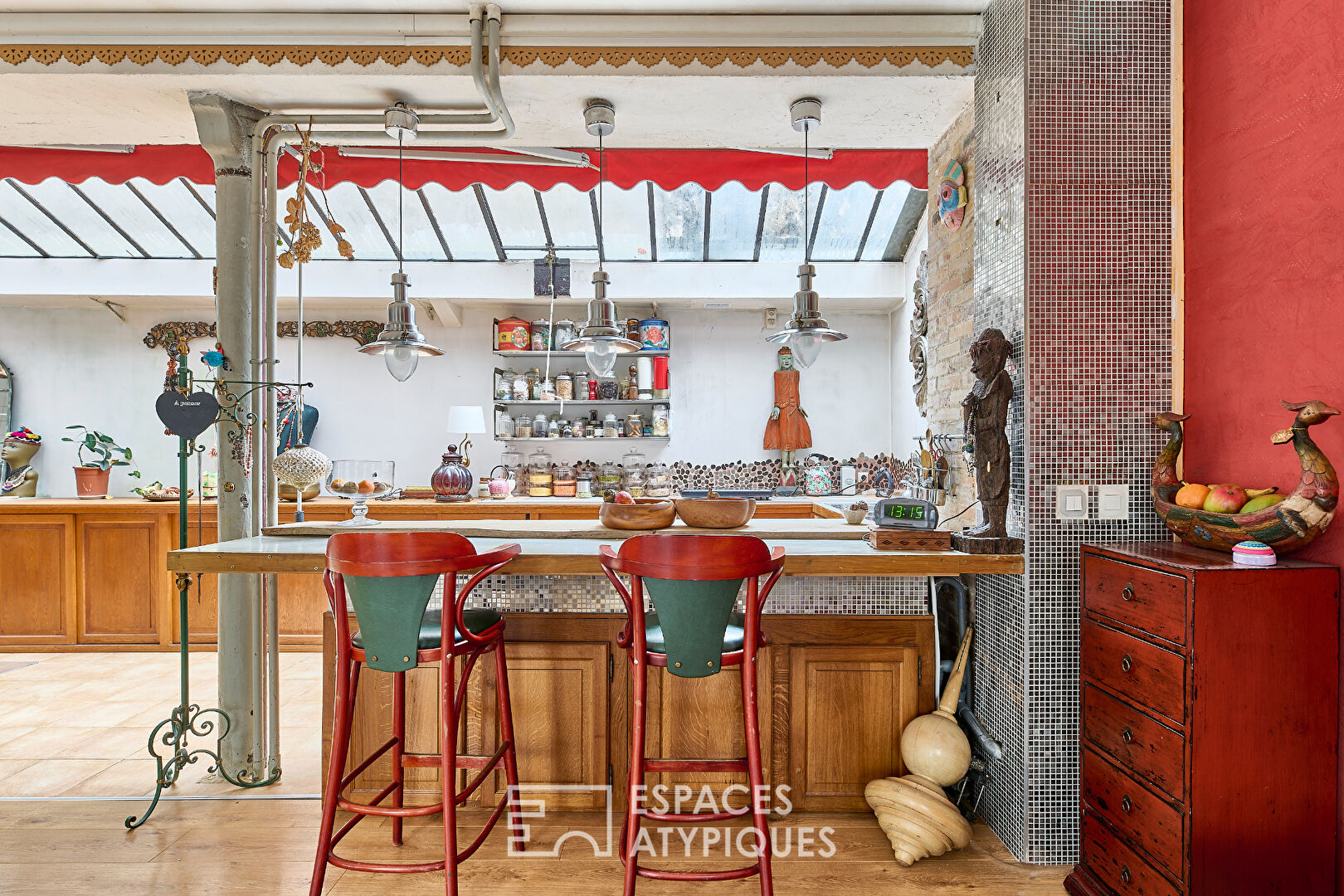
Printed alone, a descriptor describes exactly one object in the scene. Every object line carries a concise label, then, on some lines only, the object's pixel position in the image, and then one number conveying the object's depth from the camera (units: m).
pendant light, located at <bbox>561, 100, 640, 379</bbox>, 3.38
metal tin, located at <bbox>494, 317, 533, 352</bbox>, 6.63
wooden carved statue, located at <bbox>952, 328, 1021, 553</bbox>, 2.61
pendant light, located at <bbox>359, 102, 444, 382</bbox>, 3.21
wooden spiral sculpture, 2.52
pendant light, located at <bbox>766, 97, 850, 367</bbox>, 3.33
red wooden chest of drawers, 1.89
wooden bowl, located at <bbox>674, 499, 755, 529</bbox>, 3.08
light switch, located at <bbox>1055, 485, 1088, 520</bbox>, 2.58
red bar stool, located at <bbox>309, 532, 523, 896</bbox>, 2.13
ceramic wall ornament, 3.23
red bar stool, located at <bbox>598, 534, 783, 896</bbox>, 2.05
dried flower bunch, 3.27
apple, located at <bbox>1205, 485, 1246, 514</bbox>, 2.13
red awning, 4.27
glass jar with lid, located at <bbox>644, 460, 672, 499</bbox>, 6.82
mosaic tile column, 2.59
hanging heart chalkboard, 3.01
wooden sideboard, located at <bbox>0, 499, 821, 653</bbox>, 5.35
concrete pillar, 3.19
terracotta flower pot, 5.86
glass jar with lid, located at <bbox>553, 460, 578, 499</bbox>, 6.65
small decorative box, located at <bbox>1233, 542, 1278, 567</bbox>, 1.96
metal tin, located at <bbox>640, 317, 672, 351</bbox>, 6.68
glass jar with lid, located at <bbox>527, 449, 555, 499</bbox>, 6.60
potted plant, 5.88
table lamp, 5.54
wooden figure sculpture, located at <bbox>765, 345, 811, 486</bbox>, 6.82
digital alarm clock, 2.82
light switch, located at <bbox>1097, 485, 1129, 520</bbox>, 2.59
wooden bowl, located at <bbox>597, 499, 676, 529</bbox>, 3.10
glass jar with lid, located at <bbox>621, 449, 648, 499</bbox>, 6.81
